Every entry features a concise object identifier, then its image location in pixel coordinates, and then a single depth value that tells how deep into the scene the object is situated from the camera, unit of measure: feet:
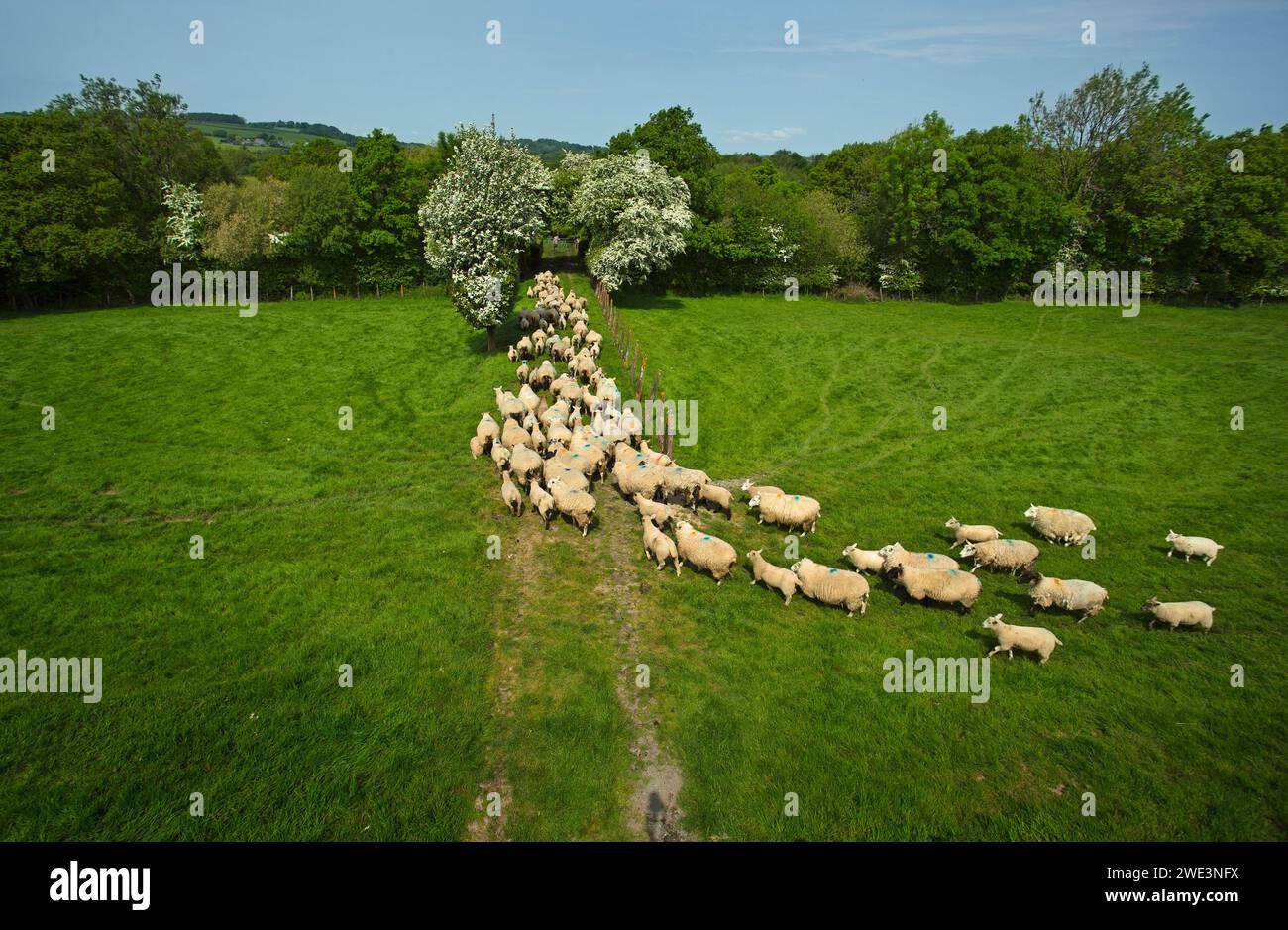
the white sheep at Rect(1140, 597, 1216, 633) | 45.93
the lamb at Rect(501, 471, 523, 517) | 63.26
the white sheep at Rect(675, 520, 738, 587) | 51.72
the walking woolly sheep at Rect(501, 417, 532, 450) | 74.23
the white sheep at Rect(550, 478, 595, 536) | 59.36
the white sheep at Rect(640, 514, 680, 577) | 53.31
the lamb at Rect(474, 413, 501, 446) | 77.82
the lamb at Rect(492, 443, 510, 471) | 71.46
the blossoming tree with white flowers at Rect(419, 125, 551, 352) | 94.48
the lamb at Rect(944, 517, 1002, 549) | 57.57
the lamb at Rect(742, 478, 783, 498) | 64.28
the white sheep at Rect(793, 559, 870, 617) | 47.83
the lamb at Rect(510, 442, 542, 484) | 67.21
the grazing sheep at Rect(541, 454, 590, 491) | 64.18
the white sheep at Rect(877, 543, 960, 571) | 50.67
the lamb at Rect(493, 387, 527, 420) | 82.28
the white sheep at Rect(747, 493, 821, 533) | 61.62
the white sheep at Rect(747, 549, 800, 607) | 49.32
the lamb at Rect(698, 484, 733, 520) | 62.80
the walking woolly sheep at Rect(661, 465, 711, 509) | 64.23
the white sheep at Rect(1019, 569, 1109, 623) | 47.11
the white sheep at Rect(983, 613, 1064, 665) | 42.39
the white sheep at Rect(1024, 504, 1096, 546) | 60.03
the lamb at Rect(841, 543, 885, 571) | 52.31
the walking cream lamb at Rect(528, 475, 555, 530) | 60.35
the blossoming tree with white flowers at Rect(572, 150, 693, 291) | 135.74
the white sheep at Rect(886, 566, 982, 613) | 47.85
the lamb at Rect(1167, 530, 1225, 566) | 57.11
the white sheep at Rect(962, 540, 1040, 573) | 53.83
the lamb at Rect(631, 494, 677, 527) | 58.49
